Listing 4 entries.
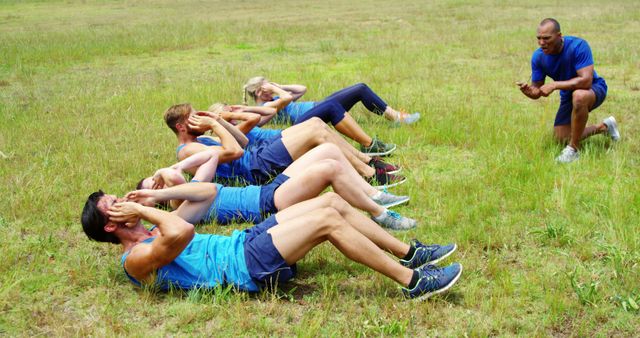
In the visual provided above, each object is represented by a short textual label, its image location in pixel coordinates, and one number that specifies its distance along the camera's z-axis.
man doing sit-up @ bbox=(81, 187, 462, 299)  4.26
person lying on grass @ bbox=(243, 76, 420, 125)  8.05
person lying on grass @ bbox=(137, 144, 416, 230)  5.26
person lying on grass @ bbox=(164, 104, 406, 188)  6.35
